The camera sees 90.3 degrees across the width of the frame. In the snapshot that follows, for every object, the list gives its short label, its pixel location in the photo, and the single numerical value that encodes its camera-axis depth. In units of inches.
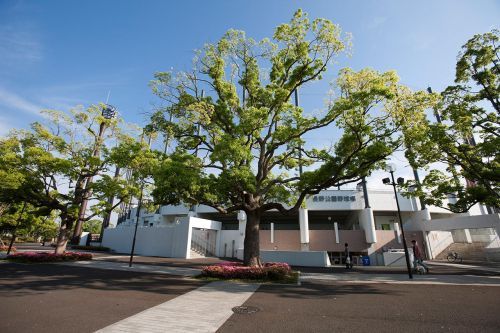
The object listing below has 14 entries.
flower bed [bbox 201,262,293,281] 459.5
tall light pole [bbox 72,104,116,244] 770.4
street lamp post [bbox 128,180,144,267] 738.6
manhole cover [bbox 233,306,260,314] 250.8
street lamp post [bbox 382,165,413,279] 574.3
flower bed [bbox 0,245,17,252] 958.7
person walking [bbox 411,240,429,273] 594.2
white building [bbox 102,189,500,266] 1091.0
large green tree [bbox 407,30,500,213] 542.9
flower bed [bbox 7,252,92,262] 663.8
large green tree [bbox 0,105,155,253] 648.4
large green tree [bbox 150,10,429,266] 437.4
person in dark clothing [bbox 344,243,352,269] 800.9
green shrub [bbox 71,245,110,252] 1296.6
